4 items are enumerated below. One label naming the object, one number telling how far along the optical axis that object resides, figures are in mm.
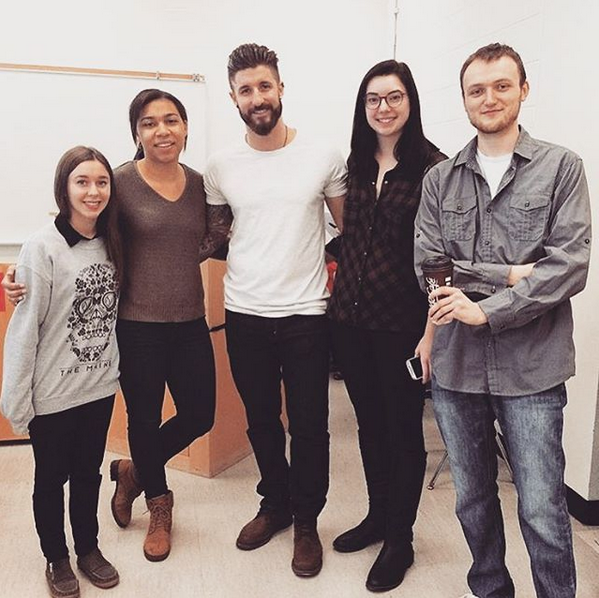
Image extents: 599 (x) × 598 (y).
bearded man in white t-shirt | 2053
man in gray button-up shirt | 1539
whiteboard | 4035
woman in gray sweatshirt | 1856
